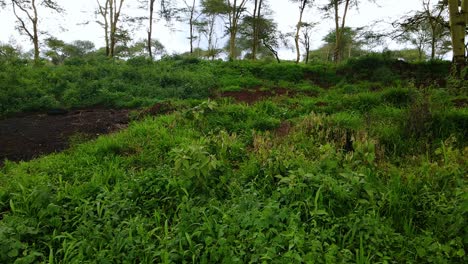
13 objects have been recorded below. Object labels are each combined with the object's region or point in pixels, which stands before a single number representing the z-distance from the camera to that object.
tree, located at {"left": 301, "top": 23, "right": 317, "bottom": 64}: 28.33
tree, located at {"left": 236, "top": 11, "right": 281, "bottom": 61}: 22.41
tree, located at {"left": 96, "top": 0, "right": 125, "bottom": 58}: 21.12
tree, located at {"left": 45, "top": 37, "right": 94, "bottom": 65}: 21.98
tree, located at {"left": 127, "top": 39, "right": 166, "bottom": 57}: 31.55
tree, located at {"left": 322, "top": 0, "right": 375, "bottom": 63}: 19.55
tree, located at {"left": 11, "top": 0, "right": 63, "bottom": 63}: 19.78
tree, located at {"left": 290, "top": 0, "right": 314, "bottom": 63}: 23.58
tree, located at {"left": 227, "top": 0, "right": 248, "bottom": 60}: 23.12
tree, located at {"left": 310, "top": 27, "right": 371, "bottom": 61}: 30.61
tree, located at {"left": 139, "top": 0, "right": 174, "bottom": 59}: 21.41
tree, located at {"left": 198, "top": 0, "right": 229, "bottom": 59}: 24.91
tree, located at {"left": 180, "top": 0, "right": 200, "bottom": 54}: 27.16
